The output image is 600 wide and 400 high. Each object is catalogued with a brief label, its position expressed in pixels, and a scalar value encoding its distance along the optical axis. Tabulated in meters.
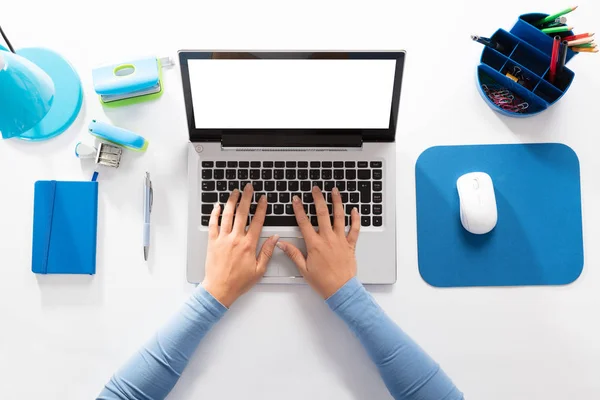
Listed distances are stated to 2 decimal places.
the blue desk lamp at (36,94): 0.67
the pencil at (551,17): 0.78
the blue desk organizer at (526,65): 0.82
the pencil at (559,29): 0.79
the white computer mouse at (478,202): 0.80
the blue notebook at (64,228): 0.84
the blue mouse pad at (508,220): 0.84
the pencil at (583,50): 0.79
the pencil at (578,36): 0.78
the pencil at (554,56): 0.79
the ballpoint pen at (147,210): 0.84
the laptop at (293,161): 0.78
